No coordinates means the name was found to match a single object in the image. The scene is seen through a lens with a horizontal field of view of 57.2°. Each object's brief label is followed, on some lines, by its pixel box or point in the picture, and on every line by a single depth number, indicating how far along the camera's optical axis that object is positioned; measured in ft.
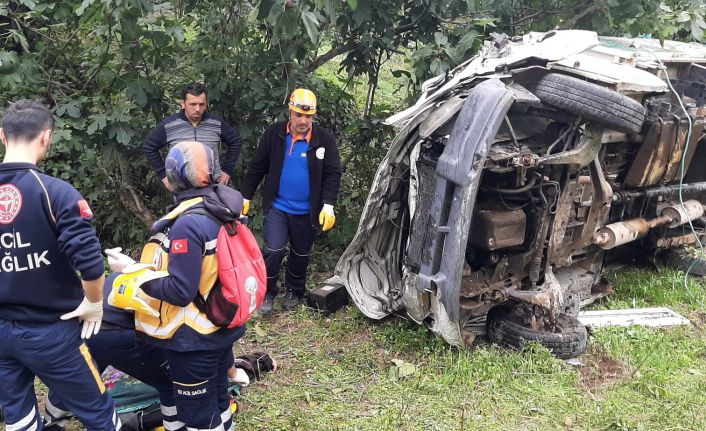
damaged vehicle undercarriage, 13.35
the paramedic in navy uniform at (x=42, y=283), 8.71
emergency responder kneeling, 9.22
